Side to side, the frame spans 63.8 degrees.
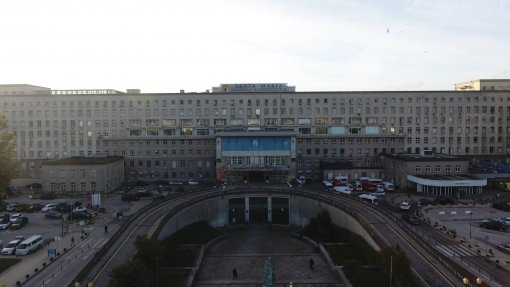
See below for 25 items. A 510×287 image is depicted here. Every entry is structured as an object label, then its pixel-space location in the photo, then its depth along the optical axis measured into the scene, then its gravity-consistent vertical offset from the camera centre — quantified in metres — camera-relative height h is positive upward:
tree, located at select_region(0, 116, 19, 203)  39.75 -2.35
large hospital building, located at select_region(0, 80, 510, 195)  85.62 +2.58
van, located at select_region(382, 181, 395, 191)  73.38 -9.24
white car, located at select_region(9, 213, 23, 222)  52.94 -10.64
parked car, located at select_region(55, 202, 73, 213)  58.91 -10.31
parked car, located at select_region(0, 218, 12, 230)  51.16 -11.03
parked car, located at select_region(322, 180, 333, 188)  75.38 -9.05
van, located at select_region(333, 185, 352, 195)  70.28 -9.37
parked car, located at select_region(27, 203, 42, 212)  60.67 -10.56
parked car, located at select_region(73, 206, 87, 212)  56.66 -10.29
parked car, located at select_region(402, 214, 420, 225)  51.00 -10.80
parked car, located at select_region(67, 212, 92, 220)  54.72 -10.64
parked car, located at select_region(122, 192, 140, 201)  66.94 -9.99
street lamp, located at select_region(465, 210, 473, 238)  52.80 -10.70
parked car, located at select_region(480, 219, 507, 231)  48.88 -10.87
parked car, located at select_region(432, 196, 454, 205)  61.88 -10.05
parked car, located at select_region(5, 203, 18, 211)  61.03 -10.55
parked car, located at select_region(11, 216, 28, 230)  51.38 -10.96
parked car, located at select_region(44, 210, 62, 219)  55.78 -10.69
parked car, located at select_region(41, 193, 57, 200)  68.32 -9.96
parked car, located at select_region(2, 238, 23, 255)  41.44 -11.35
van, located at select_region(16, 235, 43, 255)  41.03 -11.12
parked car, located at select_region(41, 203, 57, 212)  59.75 -10.35
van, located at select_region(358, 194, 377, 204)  63.09 -9.77
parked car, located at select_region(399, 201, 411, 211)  58.00 -10.16
